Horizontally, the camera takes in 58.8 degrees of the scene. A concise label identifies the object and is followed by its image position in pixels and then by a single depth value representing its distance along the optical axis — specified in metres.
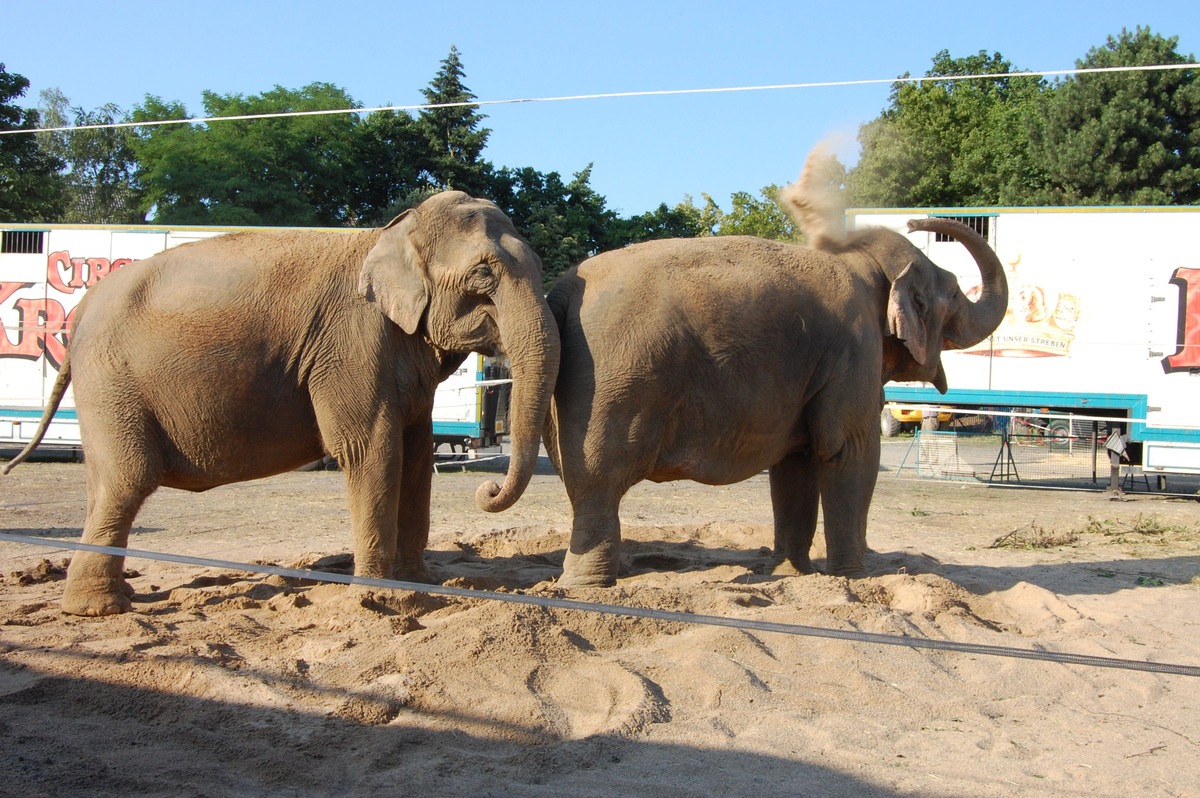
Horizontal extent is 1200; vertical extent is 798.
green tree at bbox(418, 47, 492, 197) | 38.03
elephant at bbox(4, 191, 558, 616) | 6.68
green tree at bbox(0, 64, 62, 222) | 33.66
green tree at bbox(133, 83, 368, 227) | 41.88
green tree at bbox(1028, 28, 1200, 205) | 33.28
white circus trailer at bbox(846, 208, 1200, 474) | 16.92
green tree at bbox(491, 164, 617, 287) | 36.38
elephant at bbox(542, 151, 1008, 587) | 6.93
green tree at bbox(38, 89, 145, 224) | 61.78
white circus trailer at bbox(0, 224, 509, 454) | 19.19
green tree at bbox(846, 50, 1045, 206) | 38.38
